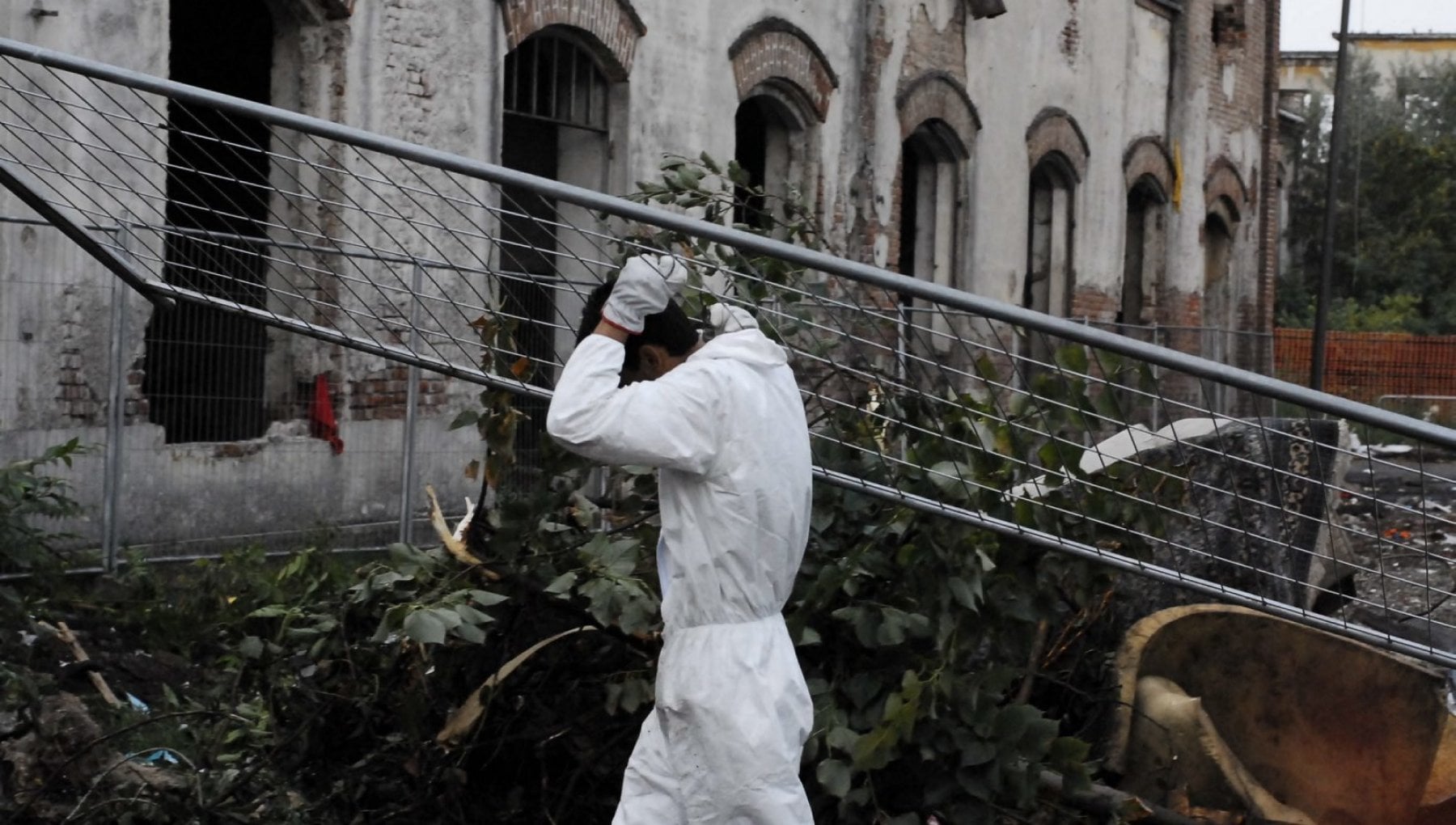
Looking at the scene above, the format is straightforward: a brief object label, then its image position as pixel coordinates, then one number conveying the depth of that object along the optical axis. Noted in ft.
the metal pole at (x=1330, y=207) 74.59
